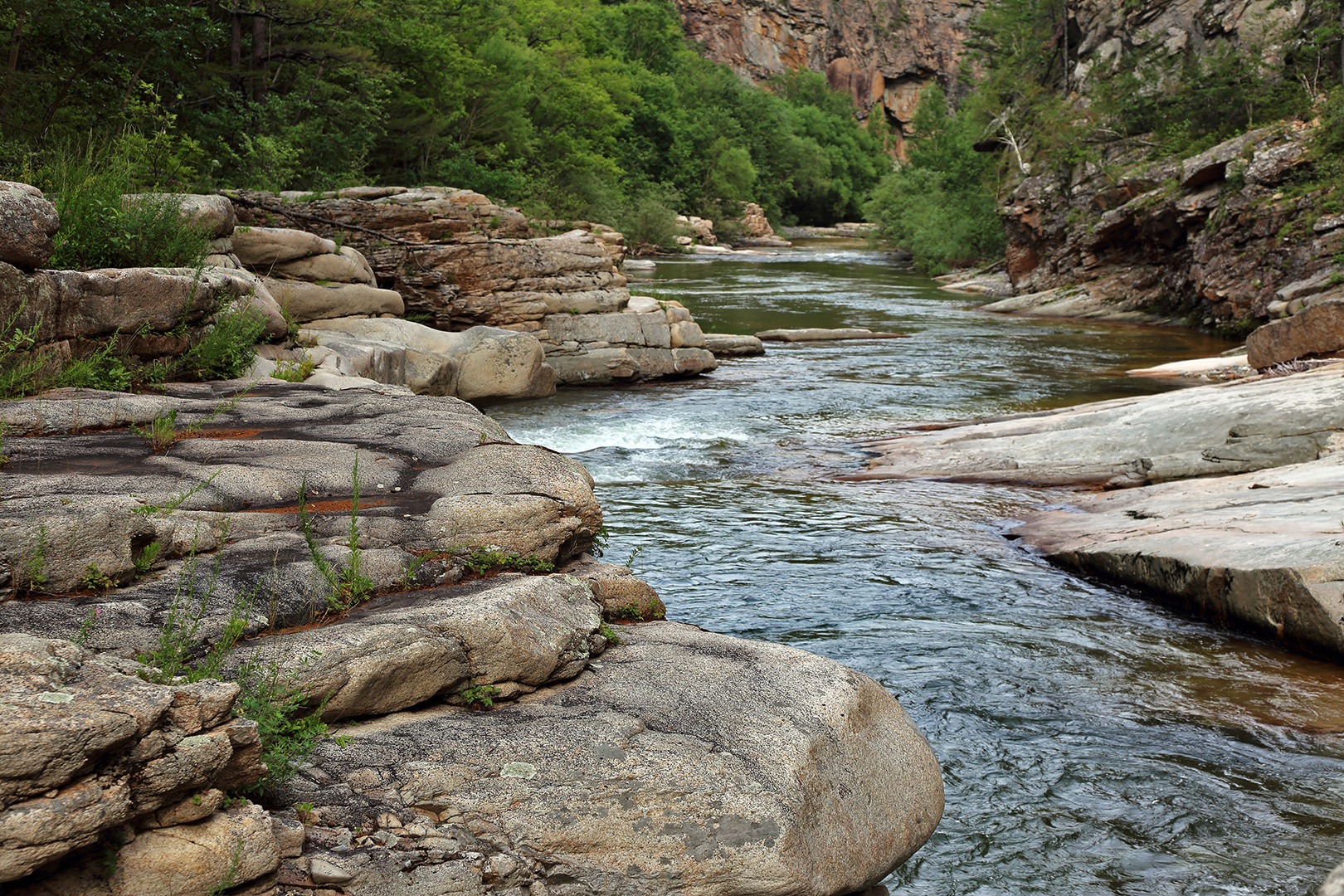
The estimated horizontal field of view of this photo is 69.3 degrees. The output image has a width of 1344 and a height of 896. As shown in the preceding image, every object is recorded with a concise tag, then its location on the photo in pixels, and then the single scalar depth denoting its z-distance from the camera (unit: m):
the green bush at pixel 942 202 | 43.06
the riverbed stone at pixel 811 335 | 23.17
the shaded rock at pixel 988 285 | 35.44
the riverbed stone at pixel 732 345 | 20.91
